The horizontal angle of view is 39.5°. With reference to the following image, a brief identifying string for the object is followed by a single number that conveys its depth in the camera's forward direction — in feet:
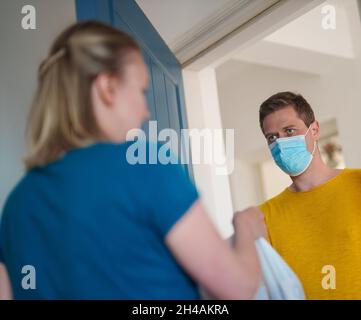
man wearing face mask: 3.87
